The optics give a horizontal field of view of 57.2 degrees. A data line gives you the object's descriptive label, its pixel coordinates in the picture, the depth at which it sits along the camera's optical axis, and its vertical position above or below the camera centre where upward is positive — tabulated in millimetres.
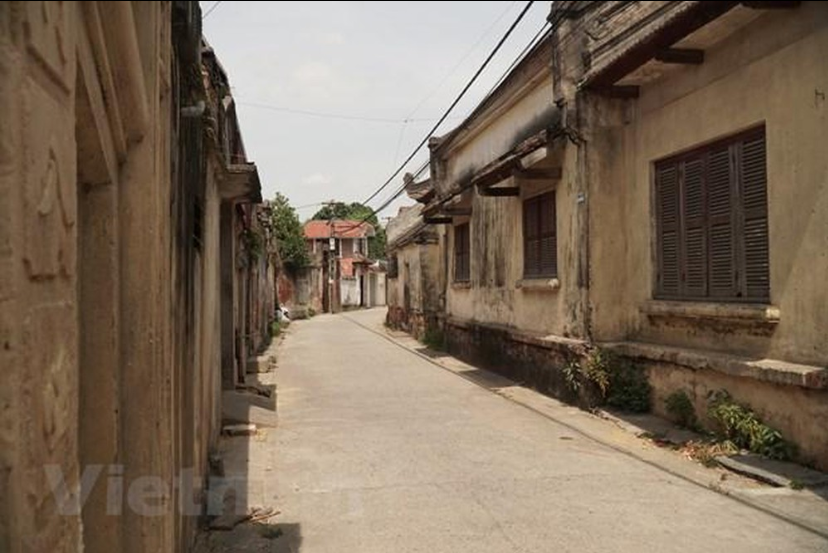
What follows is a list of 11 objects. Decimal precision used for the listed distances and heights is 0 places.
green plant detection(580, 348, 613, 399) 9461 -1090
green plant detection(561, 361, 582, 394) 9984 -1247
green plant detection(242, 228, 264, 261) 13998 +877
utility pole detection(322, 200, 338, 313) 48969 +1153
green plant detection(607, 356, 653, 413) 9141 -1298
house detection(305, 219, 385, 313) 48891 +1057
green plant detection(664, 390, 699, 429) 8131 -1407
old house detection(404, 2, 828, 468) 6691 +916
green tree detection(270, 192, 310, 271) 41906 +2830
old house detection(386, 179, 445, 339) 21891 +370
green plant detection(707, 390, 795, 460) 6730 -1393
